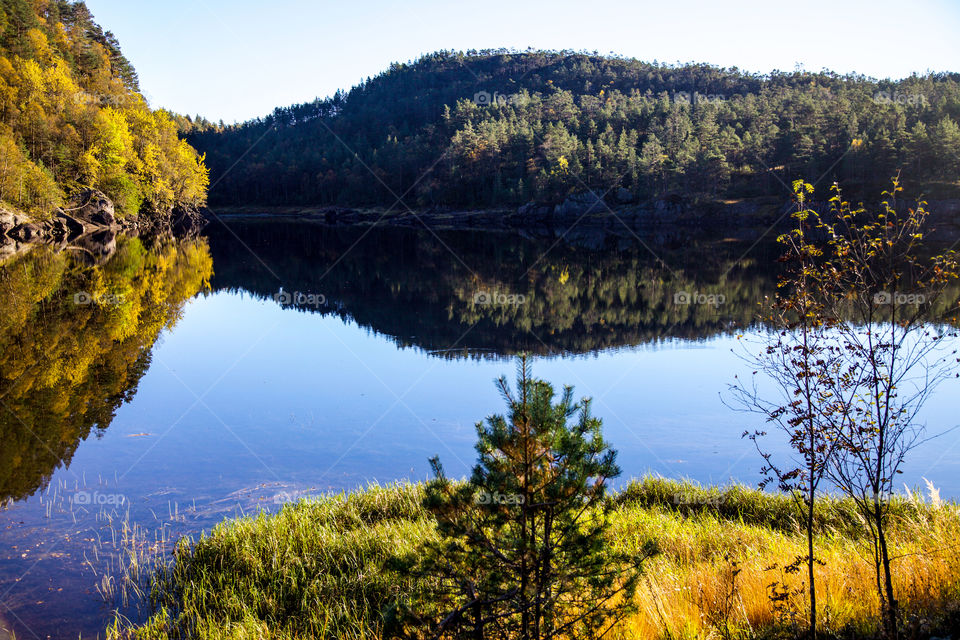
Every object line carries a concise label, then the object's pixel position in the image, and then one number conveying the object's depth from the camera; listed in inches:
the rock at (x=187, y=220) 4118.9
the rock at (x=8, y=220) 2036.2
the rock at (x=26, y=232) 2129.9
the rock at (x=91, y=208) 2640.3
